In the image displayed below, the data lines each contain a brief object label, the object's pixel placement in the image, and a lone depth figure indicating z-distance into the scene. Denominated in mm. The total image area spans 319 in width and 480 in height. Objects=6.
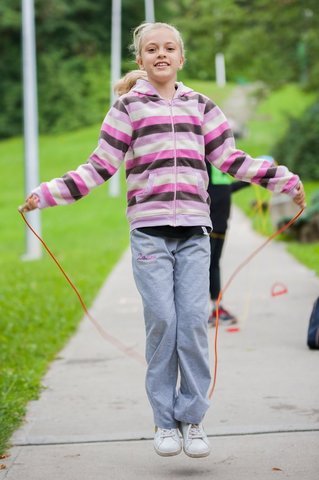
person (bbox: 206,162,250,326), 8711
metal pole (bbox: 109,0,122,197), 37791
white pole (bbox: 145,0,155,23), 43288
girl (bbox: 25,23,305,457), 4797
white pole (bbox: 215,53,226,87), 69738
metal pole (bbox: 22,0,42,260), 18625
